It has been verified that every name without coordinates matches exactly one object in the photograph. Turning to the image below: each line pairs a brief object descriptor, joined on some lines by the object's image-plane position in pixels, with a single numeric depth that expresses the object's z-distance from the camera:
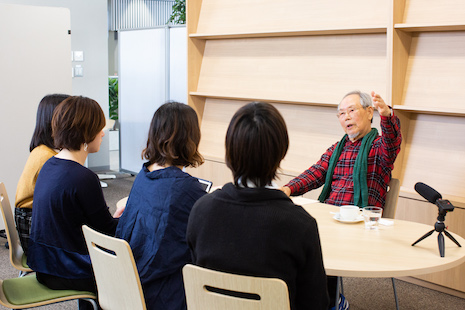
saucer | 2.51
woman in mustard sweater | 2.81
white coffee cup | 2.53
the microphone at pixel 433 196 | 2.11
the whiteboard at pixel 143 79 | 6.29
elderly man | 3.04
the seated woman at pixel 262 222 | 1.54
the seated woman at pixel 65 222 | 2.35
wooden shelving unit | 3.56
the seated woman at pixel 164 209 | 2.00
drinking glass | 2.42
